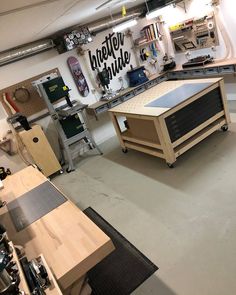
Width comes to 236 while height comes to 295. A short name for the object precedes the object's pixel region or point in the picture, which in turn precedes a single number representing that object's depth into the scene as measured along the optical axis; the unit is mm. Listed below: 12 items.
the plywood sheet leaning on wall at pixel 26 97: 4340
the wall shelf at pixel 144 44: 5340
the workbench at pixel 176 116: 3273
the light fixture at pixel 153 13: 3629
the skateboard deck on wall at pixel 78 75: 4777
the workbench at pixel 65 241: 1299
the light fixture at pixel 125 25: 3750
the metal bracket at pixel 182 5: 4938
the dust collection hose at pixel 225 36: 4469
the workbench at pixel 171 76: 4279
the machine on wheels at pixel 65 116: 4172
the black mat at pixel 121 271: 2074
